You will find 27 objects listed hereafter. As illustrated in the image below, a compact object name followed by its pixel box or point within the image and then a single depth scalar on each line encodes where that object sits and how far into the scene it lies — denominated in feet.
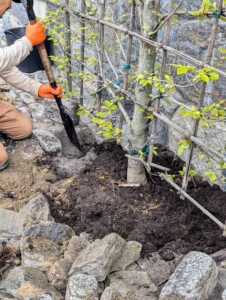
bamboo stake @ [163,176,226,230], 7.78
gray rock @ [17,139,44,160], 11.42
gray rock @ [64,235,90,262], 7.38
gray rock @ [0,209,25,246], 8.23
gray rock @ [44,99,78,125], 12.41
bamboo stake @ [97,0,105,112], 10.05
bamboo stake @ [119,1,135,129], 8.74
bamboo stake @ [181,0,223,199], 6.68
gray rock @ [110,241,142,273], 7.23
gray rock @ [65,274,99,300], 6.30
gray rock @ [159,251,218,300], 6.00
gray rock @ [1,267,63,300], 6.47
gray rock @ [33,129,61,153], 11.44
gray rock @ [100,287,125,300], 6.21
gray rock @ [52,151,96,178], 10.51
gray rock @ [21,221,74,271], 7.36
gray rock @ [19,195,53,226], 8.45
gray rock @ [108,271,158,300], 6.53
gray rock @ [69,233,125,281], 6.69
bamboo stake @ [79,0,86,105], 11.12
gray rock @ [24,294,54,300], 6.29
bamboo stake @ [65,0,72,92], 12.27
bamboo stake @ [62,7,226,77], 6.88
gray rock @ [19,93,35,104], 14.37
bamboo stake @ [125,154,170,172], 9.00
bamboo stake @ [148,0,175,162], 7.63
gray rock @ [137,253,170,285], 7.27
